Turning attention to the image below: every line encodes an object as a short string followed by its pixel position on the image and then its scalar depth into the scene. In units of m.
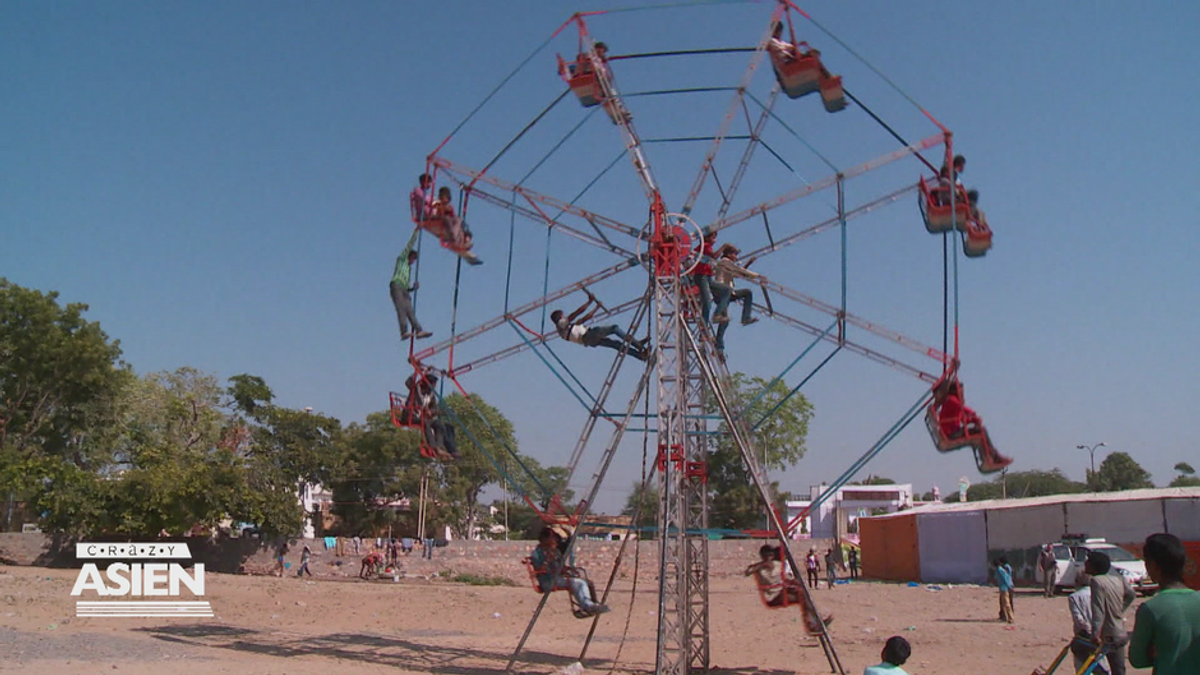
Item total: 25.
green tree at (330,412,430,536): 64.75
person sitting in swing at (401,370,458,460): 14.98
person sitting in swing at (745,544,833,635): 13.89
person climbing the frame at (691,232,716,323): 14.53
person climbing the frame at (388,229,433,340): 14.94
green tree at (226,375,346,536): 57.65
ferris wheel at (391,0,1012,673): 13.12
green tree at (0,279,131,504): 47.38
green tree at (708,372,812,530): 33.04
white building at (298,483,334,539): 64.81
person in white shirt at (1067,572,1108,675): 10.05
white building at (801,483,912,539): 77.56
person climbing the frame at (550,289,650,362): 14.90
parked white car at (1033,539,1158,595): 27.98
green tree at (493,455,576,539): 74.06
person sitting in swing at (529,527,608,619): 14.21
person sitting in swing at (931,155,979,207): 12.96
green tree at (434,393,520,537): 64.06
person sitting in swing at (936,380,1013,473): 12.69
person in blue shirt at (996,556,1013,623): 22.83
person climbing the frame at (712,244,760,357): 14.40
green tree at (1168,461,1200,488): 84.11
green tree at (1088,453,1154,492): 99.25
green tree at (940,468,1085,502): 108.62
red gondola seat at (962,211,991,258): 13.09
